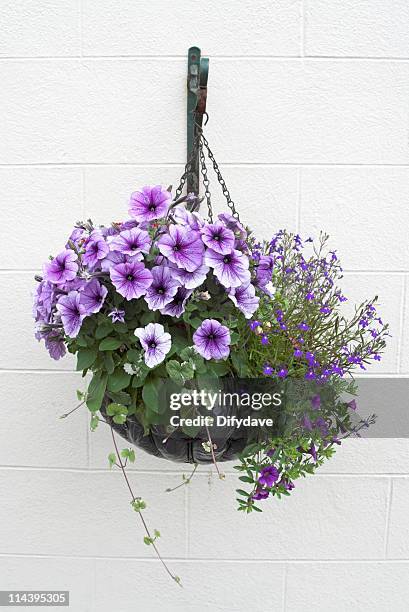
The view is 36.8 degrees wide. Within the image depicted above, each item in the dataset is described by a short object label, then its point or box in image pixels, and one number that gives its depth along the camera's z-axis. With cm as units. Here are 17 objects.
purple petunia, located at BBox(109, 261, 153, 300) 105
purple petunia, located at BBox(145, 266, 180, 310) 105
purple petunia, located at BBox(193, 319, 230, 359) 106
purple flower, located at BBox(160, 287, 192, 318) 107
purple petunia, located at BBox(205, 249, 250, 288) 106
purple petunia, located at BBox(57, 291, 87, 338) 106
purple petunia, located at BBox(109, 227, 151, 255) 107
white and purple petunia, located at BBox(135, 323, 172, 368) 104
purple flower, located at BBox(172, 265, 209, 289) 105
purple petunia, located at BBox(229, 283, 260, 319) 108
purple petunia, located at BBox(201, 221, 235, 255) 107
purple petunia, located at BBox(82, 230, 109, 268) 107
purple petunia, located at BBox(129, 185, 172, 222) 113
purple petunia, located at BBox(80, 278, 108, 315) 106
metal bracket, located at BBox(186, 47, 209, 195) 134
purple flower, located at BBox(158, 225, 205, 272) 106
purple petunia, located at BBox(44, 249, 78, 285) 107
